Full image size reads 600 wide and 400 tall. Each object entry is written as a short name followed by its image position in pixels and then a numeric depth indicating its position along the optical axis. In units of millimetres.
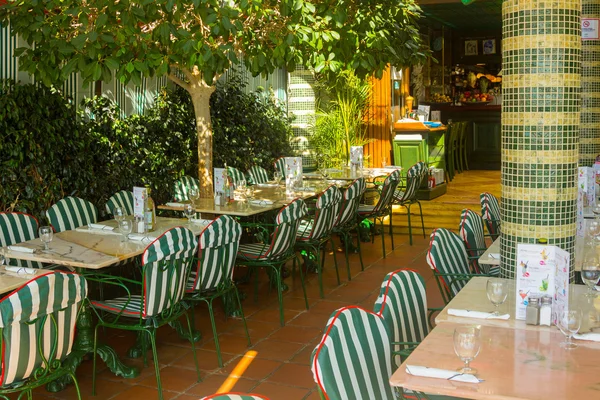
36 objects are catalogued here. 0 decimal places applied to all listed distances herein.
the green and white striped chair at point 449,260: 4461
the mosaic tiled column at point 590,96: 7461
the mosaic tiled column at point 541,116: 4211
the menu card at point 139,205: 5898
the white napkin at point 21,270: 4430
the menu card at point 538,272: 3363
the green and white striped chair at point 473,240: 5351
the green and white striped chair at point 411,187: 9266
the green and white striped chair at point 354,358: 2756
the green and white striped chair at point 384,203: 8656
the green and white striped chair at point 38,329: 3523
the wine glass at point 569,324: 3064
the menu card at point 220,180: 7187
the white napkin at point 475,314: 3455
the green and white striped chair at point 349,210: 7684
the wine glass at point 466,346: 2762
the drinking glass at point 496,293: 3492
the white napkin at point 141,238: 5562
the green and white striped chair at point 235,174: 8692
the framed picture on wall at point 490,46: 16922
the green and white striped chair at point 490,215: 6242
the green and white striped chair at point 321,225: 6969
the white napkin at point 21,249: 5070
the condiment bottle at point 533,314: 3373
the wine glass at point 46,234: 5137
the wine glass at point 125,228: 5559
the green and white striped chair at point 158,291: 4598
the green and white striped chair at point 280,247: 6162
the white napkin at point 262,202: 7207
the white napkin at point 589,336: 3107
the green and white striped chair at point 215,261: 5145
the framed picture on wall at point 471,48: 17078
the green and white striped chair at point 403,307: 3443
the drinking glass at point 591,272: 3762
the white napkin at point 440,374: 2680
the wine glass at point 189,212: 6160
